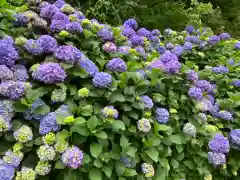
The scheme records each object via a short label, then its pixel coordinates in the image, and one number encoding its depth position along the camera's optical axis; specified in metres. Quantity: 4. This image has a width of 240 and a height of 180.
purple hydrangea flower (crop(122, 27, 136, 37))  2.49
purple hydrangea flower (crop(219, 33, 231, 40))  3.14
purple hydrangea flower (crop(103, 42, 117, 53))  1.86
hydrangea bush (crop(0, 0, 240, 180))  1.40
